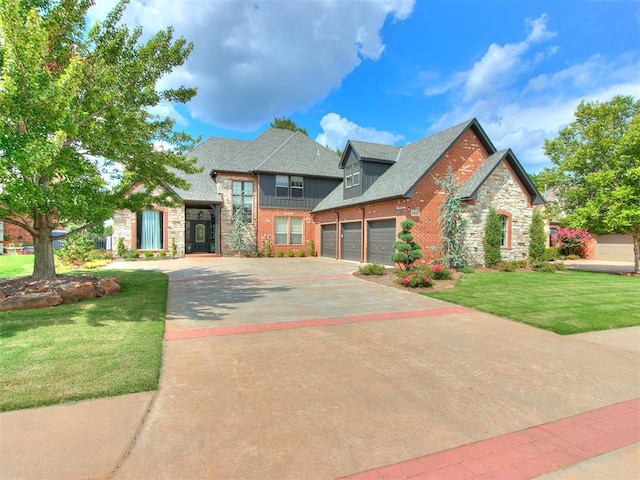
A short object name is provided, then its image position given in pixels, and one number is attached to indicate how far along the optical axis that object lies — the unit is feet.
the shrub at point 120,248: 69.62
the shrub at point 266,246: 80.23
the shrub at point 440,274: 41.68
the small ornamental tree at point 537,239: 58.23
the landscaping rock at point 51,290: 24.40
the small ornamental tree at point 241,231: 78.84
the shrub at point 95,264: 52.32
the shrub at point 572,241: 86.07
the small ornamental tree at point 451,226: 52.11
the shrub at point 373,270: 44.70
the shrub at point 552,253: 75.51
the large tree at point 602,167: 50.80
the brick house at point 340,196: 54.80
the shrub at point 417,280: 37.09
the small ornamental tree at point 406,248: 45.91
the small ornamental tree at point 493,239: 54.54
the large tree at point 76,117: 19.70
